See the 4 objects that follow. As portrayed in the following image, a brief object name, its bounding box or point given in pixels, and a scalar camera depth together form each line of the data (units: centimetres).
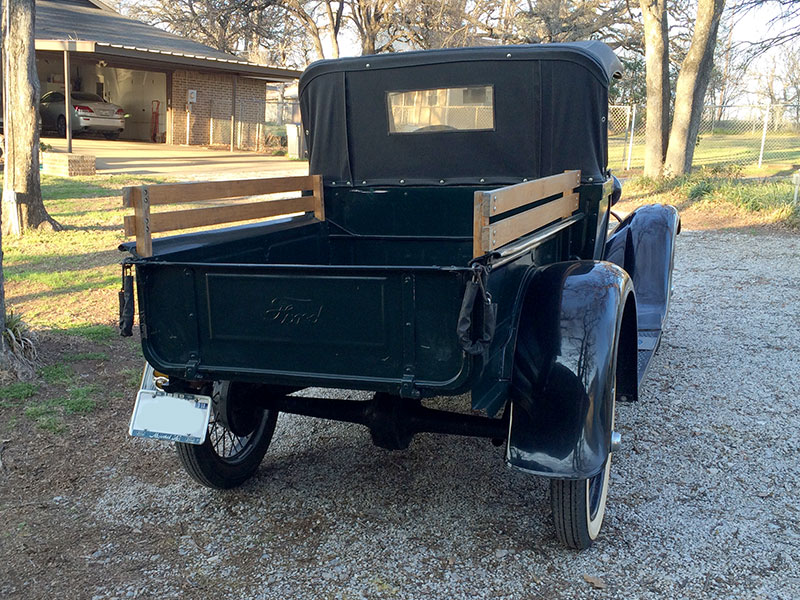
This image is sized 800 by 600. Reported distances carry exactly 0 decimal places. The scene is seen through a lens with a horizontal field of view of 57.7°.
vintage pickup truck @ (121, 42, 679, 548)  260
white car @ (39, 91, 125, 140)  2268
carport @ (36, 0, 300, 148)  2072
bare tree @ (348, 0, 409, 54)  2220
